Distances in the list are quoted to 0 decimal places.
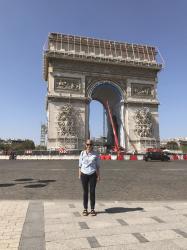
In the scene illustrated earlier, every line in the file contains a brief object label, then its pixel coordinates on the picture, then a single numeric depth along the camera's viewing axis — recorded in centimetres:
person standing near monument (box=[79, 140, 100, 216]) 455
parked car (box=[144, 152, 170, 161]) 2313
